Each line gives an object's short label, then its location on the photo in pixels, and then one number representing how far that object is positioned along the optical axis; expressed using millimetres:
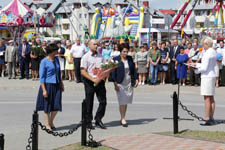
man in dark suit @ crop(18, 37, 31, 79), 22667
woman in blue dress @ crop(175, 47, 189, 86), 19885
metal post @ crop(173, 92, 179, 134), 9478
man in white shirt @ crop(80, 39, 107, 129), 10383
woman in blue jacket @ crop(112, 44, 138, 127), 10757
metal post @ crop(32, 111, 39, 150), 7198
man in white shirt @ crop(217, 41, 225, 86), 19969
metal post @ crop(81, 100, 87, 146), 8210
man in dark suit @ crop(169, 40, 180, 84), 20852
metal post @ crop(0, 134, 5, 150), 6129
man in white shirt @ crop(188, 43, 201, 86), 19735
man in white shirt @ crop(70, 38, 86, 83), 20852
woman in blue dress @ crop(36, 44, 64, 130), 9900
